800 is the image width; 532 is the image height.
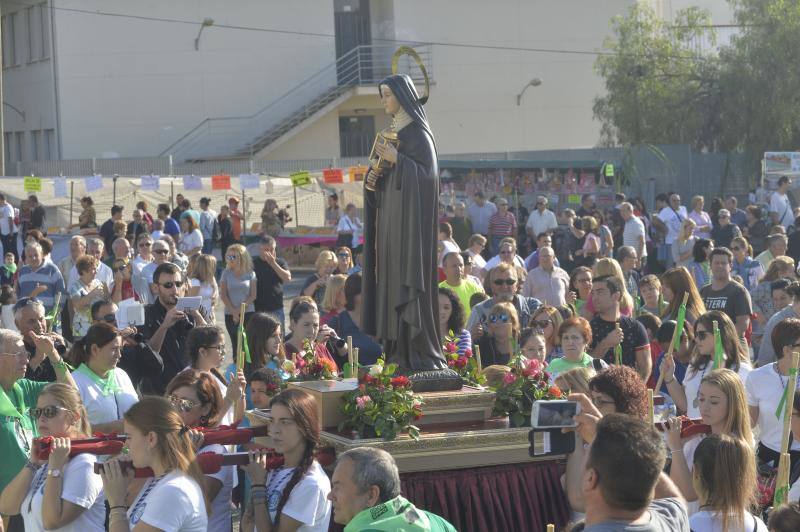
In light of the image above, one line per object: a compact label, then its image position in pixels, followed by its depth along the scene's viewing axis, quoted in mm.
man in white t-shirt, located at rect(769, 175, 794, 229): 22844
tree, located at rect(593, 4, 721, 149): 36719
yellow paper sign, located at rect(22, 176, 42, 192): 27047
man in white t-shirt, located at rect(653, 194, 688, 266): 22297
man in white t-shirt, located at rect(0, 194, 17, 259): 25266
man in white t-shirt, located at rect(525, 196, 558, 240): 22500
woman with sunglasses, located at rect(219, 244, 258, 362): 13148
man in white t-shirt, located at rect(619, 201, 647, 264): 18734
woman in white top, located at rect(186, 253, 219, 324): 12812
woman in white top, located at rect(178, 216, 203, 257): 20844
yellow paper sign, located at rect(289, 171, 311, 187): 26872
